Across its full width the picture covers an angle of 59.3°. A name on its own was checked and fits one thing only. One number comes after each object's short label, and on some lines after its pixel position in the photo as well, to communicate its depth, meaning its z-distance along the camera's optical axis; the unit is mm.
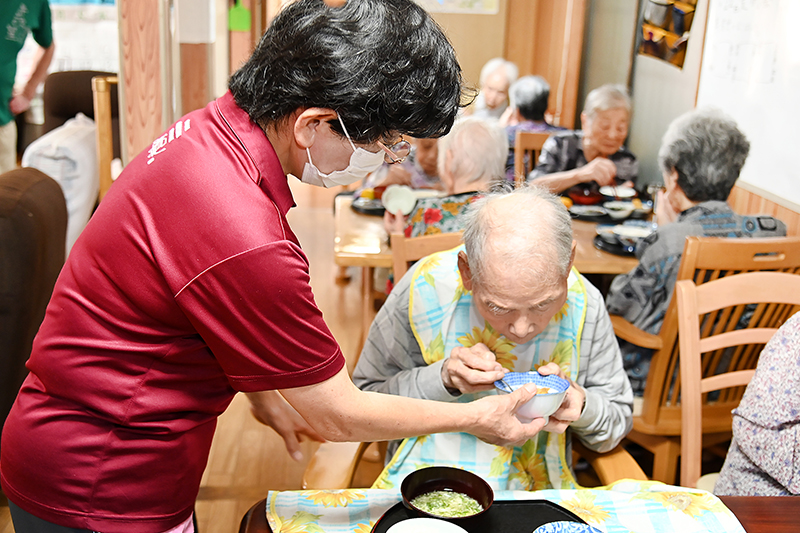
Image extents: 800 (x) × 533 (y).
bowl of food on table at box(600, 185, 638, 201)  3426
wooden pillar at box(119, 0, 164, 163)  2547
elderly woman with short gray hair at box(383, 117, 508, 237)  2557
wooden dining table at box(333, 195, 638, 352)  2539
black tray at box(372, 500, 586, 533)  1089
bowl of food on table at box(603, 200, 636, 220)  3062
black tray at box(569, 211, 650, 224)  3086
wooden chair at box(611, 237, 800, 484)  1982
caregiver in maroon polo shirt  909
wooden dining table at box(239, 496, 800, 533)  1117
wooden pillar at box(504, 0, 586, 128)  6191
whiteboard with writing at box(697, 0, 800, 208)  2812
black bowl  1122
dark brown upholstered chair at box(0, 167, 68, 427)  1749
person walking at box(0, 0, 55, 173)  3641
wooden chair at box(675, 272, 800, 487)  1656
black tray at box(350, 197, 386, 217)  2982
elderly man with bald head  1308
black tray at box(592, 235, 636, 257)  2598
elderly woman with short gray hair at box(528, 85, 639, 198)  3613
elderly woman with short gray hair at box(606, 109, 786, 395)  2281
